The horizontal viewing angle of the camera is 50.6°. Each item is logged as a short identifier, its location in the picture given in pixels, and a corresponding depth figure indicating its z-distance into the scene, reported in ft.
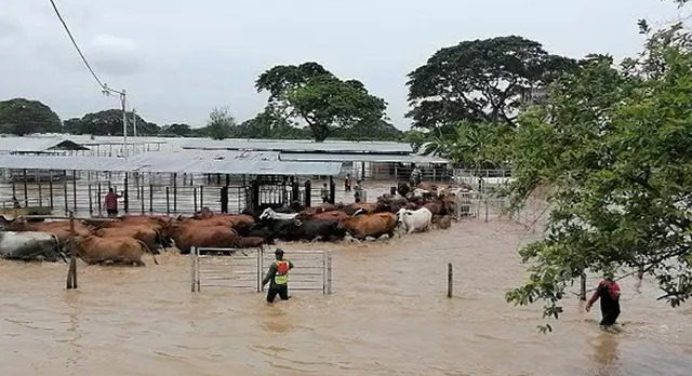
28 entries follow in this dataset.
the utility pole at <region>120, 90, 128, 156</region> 132.16
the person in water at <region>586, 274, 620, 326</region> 41.22
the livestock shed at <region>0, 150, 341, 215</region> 89.91
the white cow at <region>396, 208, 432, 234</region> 81.35
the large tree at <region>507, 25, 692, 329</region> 20.79
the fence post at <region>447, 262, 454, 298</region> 48.93
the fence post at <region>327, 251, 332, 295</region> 48.14
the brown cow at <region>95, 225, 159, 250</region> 62.44
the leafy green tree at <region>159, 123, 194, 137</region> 378.24
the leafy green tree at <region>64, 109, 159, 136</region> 312.71
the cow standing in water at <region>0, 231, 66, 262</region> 59.88
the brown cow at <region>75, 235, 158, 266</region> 57.65
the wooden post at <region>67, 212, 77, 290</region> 49.81
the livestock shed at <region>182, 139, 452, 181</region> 158.30
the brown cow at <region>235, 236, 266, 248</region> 65.42
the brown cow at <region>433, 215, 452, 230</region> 86.94
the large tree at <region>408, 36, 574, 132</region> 174.60
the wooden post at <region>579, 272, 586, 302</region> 47.34
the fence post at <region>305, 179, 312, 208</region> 94.02
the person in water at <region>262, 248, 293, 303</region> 45.45
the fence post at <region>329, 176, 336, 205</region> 98.59
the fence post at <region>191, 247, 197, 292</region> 47.83
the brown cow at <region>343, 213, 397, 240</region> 74.18
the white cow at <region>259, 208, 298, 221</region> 74.74
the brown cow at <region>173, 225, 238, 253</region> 63.57
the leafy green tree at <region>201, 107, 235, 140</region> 270.67
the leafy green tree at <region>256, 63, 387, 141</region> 190.60
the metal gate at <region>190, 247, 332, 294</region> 49.59
